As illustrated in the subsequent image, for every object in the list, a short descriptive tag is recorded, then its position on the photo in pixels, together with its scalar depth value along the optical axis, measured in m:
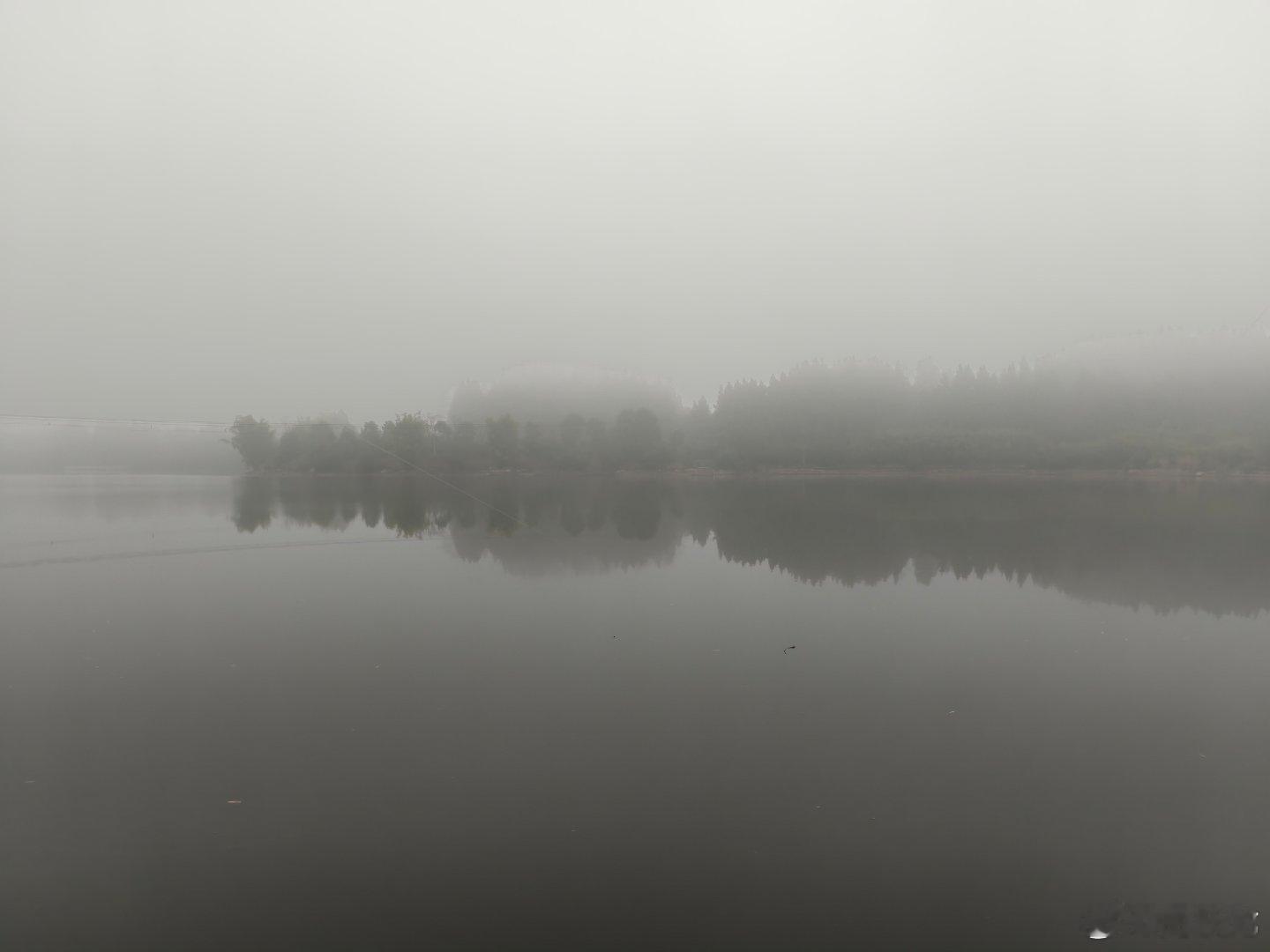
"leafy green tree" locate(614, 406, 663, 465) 96.44
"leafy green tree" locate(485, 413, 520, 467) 93.94
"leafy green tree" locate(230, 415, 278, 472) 83.31
